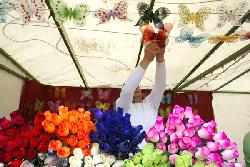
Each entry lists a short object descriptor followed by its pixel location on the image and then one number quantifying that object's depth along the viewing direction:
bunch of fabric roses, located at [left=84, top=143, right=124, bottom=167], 1.12
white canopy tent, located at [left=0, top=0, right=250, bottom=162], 3.08
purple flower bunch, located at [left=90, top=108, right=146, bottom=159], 1.16
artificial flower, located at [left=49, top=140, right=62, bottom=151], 1.18
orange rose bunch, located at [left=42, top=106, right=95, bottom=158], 1.19
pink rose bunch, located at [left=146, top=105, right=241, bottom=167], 1.14
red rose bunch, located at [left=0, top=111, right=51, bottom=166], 1.22
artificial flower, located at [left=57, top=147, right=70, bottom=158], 1.16
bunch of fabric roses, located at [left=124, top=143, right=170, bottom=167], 1.07
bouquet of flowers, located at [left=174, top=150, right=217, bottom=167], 1.06
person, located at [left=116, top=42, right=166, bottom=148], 1.51
